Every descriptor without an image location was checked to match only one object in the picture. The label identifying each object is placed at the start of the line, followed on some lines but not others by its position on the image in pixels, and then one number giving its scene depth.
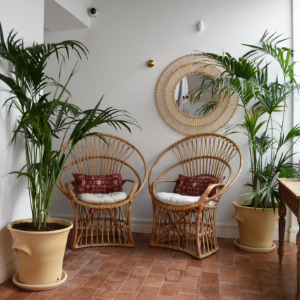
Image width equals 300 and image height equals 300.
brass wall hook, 3.92
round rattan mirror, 3.78
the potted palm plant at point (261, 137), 3.13
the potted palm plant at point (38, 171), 2.37
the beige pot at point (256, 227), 3.25
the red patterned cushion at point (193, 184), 3.40
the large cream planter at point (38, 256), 2.36
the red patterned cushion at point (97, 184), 3.50
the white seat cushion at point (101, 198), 3.21
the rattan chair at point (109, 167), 3.44
